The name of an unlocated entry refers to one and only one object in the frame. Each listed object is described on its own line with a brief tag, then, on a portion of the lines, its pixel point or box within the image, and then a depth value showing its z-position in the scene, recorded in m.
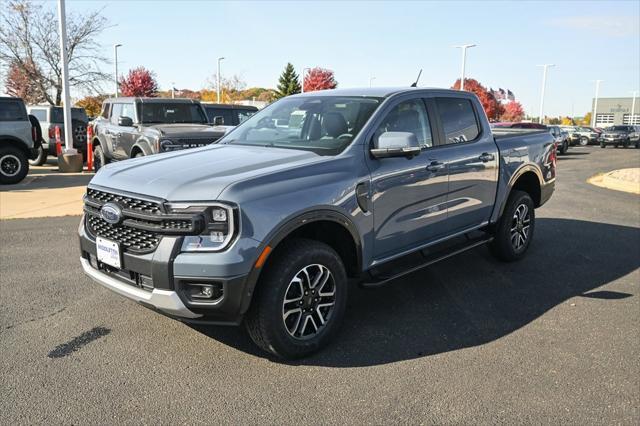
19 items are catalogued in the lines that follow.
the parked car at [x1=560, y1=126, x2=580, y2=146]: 38.64
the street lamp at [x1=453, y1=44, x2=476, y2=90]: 41.03
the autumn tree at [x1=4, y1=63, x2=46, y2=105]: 27.64
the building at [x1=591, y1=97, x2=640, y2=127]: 96.31
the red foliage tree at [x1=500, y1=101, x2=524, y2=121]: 83.99
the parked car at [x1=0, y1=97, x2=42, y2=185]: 12.14
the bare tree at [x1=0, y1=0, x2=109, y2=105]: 27.11
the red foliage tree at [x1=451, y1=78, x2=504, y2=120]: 58.44
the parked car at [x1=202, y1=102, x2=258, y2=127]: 16.06
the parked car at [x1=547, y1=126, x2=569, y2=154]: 27.57
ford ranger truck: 3.25
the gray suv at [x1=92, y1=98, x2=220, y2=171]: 9.90
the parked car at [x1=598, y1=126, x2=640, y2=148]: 37.28
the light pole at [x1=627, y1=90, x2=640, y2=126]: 89.75
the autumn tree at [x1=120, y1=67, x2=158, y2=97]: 55.72
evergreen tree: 60.59
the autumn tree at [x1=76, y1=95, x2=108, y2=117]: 41.61
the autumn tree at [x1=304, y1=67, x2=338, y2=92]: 63.38
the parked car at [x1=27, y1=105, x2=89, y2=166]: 16.55
